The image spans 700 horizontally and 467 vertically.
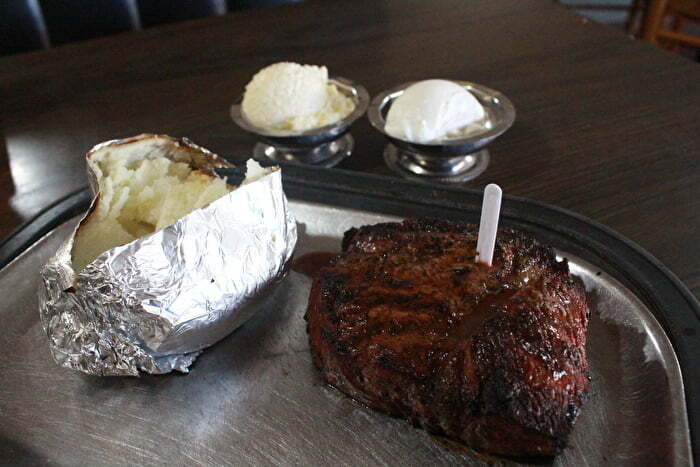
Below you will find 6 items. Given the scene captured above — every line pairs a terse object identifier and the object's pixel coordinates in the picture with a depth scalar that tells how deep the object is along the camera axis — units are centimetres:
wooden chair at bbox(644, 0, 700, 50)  67
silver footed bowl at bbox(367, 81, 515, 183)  36
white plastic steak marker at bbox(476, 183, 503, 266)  26
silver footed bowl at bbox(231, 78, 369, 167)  38
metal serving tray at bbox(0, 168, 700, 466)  24
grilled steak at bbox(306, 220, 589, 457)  23
